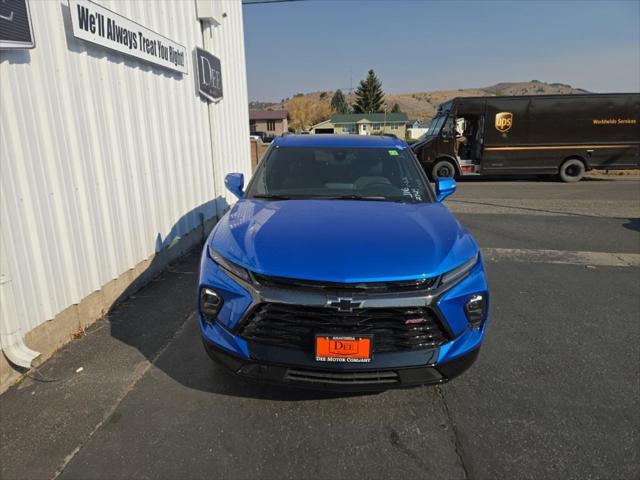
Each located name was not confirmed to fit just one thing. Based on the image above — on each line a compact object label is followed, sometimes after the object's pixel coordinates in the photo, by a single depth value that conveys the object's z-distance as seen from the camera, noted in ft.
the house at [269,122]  233.96
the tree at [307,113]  306.76
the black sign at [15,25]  8.27
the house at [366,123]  228.02
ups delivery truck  45.88
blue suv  7.16
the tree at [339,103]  386.01
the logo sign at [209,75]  19.86
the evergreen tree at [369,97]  255.50
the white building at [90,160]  9.18
